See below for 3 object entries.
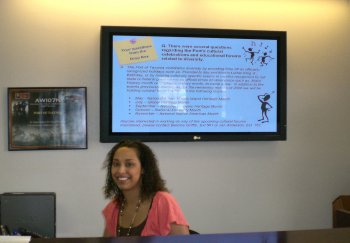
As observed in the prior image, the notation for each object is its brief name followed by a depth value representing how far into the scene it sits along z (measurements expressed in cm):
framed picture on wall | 273
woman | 167
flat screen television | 278
